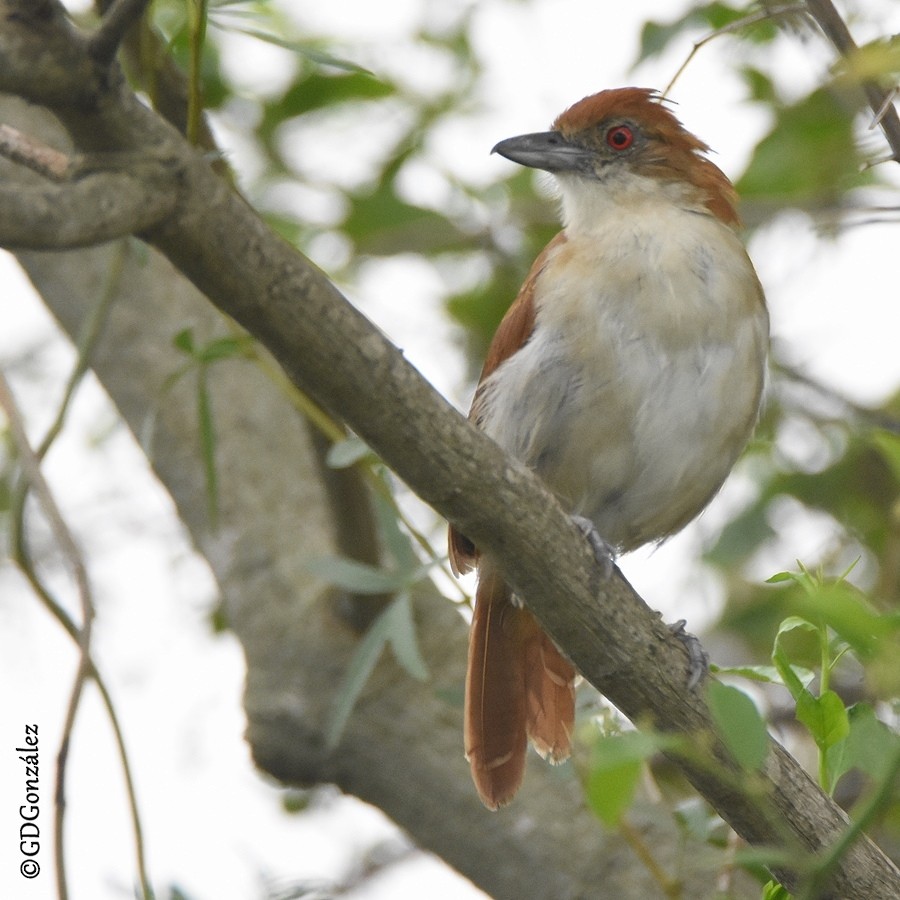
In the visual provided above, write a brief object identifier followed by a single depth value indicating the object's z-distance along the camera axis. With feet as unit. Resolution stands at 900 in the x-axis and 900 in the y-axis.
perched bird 21.39
